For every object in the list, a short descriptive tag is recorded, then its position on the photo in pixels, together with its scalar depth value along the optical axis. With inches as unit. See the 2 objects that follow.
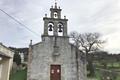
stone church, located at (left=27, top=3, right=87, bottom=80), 359.9
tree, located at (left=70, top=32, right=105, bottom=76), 602.3
